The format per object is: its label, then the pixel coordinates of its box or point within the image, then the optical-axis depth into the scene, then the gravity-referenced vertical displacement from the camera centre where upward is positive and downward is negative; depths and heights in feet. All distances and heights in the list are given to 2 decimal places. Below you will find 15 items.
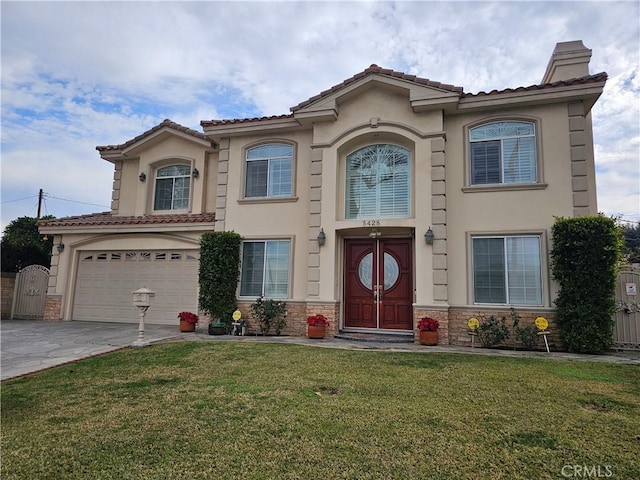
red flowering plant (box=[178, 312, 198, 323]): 37.78 -3.12
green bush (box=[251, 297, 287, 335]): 36.60 -2.51
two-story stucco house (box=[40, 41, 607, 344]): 32.32 +7.67
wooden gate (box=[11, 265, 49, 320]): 49.01 -1.45
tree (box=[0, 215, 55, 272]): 53.78 +4.36
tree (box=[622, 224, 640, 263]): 103.43 +17.90
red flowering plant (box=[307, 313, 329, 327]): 34.12 -2.84
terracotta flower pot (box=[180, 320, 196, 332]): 37.74 -4.00
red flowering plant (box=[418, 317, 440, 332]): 31.09 -2.65
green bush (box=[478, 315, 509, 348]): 30.78 -3.02
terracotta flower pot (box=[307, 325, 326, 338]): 34.04 -3.71
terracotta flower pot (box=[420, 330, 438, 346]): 30.99 -3.68
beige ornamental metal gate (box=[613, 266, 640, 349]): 30.04 -0.88
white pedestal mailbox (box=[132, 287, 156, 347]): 29.96 -1.39
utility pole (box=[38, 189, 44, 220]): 92.53 +20.25
